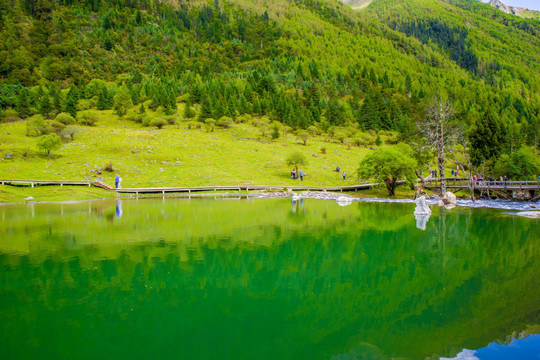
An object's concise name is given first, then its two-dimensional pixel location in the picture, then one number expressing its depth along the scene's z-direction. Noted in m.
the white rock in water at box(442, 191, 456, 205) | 38.94
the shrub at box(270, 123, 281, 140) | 82.69
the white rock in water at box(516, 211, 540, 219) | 27.60
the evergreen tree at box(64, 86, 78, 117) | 89.44
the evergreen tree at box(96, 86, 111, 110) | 101.81
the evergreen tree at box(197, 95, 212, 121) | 92.31
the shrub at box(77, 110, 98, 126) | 85.56
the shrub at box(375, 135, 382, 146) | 91.00
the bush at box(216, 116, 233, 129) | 90.44
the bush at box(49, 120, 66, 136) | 72.49
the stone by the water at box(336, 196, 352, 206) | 39.58
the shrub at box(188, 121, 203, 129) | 86.81
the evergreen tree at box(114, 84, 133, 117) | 95.50
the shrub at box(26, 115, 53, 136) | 69.75
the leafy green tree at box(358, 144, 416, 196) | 45.97
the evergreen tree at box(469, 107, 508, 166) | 60.38
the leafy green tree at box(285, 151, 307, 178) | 58.97
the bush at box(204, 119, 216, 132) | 85.77
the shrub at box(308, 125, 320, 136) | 93.33
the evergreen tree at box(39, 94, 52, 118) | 88.20
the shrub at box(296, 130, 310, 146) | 79.88
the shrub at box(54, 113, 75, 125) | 80.50
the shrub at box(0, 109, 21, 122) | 86.68
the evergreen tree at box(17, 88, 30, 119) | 90.81
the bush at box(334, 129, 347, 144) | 89.54
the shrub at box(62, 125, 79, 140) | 69.08
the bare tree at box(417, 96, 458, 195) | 45.44
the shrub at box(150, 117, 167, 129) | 85.38
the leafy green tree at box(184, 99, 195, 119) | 94.38
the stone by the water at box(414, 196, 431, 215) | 29.73
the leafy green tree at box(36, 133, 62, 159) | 55.34
